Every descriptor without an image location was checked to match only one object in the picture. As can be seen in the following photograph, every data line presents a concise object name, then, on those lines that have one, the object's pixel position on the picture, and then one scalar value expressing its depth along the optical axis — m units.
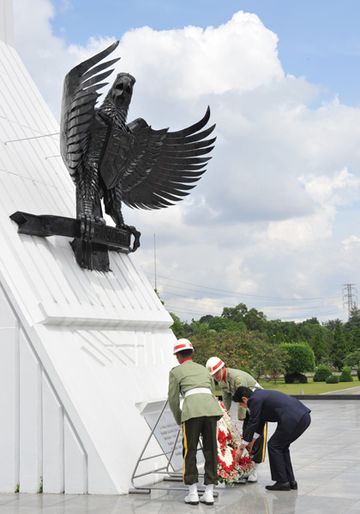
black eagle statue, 9.33
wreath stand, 7.88
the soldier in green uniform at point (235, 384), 7.84
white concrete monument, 7.87
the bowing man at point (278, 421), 7.80
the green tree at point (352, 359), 41.88
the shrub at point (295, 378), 33.41
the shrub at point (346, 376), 31.92
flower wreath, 7.82
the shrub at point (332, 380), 31.26
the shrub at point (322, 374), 33.00
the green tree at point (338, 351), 47.16
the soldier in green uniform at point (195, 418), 7.21
